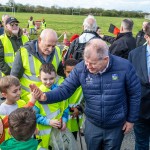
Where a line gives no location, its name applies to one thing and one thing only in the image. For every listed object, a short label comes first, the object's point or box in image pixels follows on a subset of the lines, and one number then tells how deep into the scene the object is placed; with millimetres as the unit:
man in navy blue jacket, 3013
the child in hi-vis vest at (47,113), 3520
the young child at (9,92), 3424
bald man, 3873
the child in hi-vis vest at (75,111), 4023
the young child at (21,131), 2523
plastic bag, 3487
